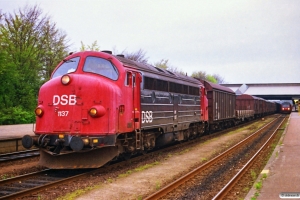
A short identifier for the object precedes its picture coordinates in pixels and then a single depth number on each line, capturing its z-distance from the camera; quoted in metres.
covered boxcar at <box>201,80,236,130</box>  25.00
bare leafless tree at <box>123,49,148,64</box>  53.82
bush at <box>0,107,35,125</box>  30.57
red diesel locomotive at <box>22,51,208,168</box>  10.27
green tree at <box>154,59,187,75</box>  63.07
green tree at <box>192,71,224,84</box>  104.11
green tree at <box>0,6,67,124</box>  32.41
